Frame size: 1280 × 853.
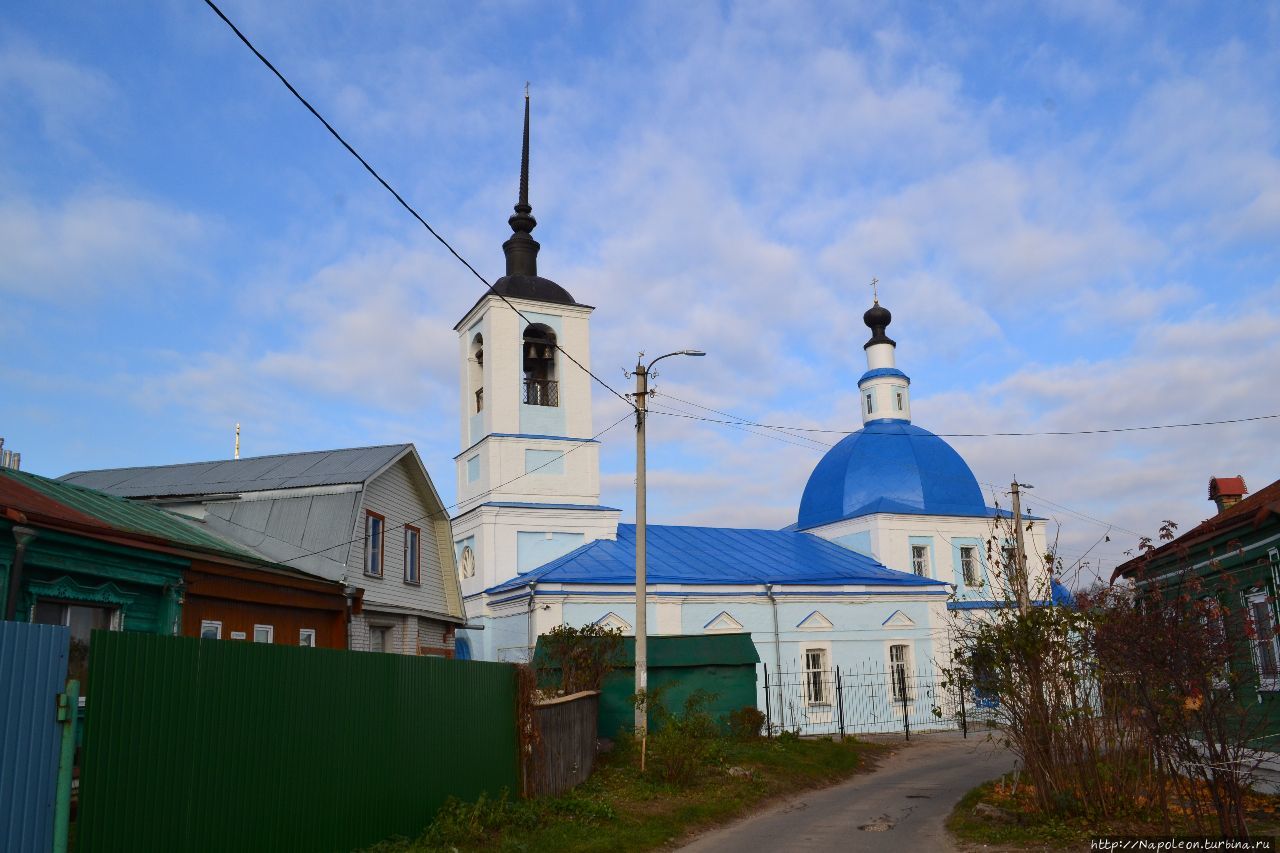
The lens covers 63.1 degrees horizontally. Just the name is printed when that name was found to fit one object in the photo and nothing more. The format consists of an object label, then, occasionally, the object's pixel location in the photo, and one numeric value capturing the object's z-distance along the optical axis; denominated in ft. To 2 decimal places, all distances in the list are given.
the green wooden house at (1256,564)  46.39
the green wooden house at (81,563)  34.40
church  95.61
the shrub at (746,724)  68.95
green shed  73.26
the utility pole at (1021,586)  42.96
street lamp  53.42
